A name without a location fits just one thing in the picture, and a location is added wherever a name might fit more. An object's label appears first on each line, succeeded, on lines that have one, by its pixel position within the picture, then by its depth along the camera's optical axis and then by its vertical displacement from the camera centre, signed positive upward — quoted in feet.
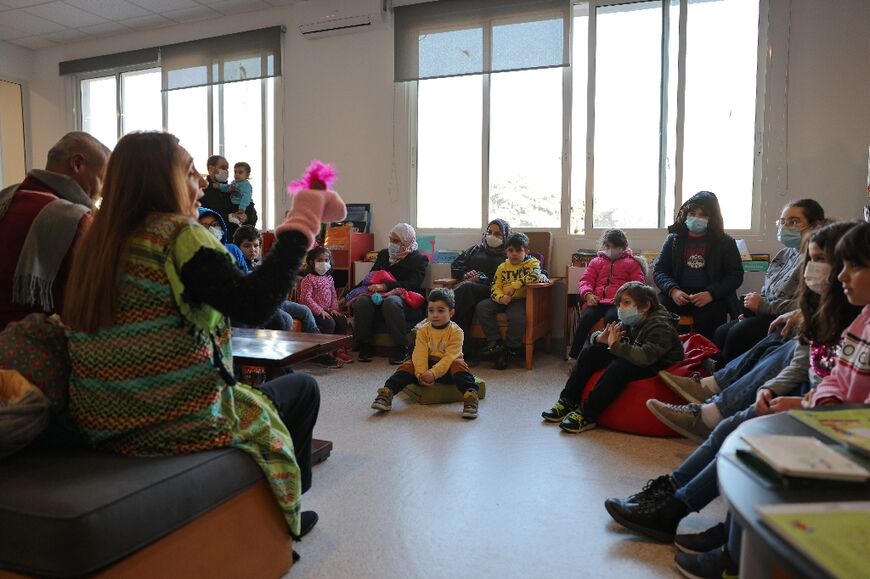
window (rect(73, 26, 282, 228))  20.70 +5.17
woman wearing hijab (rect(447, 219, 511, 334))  15.66 -0.79
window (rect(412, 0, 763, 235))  15.81 +3.14
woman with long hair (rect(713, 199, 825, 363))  10.77 -0.90
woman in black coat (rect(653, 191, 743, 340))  12.91 -0.57
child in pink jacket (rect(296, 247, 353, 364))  15.62 -1.45
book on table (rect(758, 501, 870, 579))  2.01 -1.03
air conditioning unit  18.47 +6.75
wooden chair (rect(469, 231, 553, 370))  14.85 -1.75
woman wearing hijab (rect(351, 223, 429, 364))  15.60 -1.57
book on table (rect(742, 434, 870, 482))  2.62 -0.96
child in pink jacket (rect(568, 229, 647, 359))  14.01 -0.85
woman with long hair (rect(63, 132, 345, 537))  4.46 -0.47
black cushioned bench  3.74 -1.83
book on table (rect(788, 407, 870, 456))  3.09 -1.00
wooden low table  7.74 -1.48
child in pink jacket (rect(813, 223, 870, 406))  4.92 -0.68
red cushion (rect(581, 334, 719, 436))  9.58 -2.57
